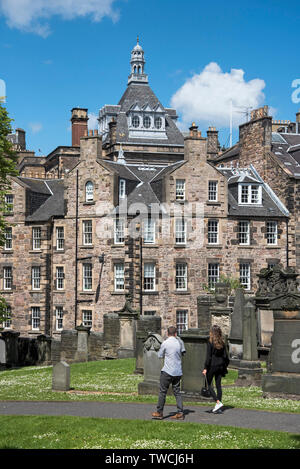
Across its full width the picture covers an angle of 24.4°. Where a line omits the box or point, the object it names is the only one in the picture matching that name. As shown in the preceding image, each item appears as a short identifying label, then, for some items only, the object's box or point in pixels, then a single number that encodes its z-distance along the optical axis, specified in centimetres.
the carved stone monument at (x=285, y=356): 1795
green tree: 3600
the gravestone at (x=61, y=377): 2170
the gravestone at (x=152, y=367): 1986
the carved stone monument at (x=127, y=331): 3378
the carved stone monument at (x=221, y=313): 3173
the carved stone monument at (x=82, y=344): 3569
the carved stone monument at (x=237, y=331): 2758
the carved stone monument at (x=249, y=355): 2209
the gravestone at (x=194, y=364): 1831
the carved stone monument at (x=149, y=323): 3406
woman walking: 1656
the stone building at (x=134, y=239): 4744
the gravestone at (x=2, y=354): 3783
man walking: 1583
